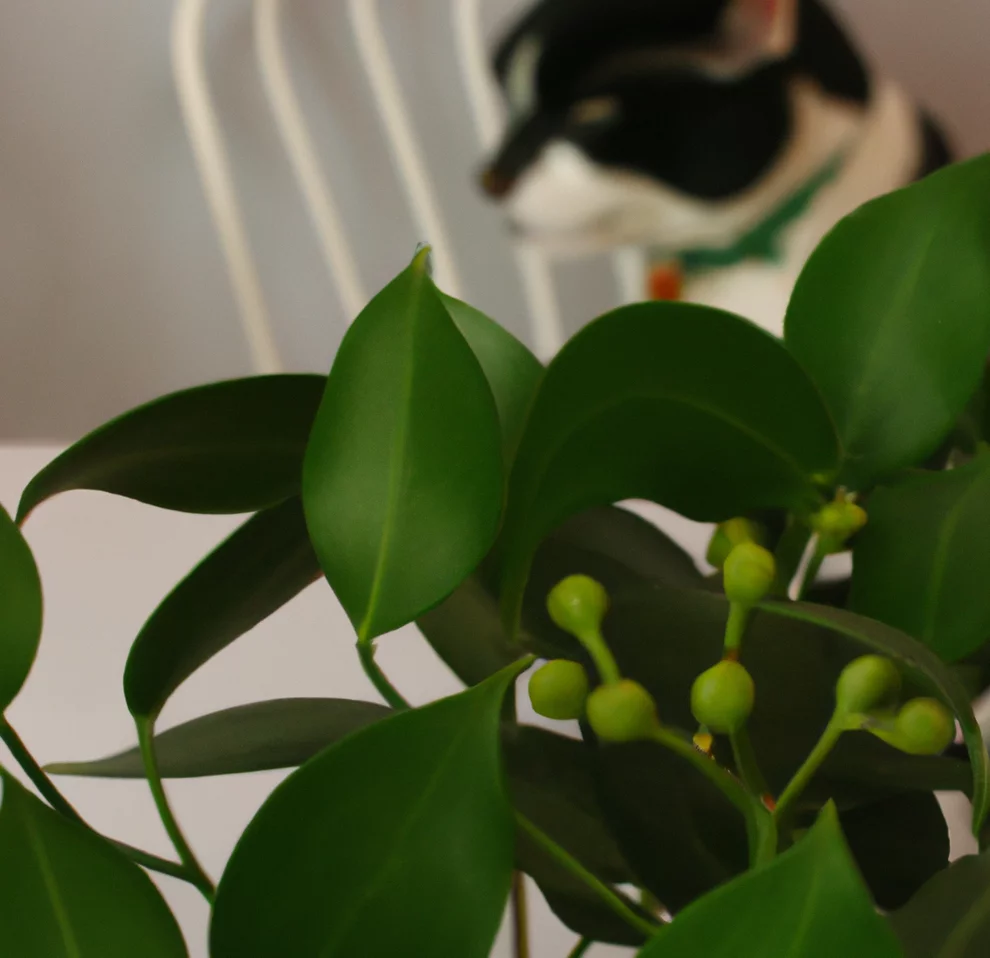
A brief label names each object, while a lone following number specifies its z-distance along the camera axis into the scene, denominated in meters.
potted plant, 0.47
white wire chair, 1.91
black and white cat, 1.58
